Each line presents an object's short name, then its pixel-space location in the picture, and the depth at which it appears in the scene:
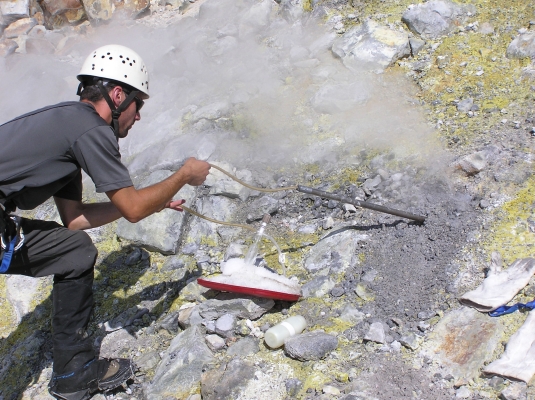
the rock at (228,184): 4.18
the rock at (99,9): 6.93
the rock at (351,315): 2.97
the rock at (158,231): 3.94
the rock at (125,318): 3.50
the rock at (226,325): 3.08
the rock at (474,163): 3.47
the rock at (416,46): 4.79
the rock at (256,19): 5.75
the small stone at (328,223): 3.66
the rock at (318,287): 3.22
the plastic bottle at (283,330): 2.88
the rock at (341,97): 4.54
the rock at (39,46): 6.91
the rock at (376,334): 2.79
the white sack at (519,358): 2.40
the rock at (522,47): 4.29
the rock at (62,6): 7.11
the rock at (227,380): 2.71
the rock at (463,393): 2.42
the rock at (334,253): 3.35
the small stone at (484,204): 3.24
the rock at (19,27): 7.42
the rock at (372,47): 4.78
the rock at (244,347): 2.95
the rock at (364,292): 3.08
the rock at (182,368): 2.86
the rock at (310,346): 2.78
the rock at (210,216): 3.98
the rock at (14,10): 7.47
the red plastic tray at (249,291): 3.02
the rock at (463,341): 2.56
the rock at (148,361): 3.13
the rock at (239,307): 3.14
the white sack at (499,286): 2.71
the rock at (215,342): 3.03
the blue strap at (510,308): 2.65
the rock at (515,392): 2.33
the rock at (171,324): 3.31
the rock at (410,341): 2.71
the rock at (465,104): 4.11
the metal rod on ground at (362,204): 3.31
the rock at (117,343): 3.34
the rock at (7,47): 7.14
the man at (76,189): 2.58
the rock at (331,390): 2.56
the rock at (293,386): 2.65
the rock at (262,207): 3.97
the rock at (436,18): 4.84
